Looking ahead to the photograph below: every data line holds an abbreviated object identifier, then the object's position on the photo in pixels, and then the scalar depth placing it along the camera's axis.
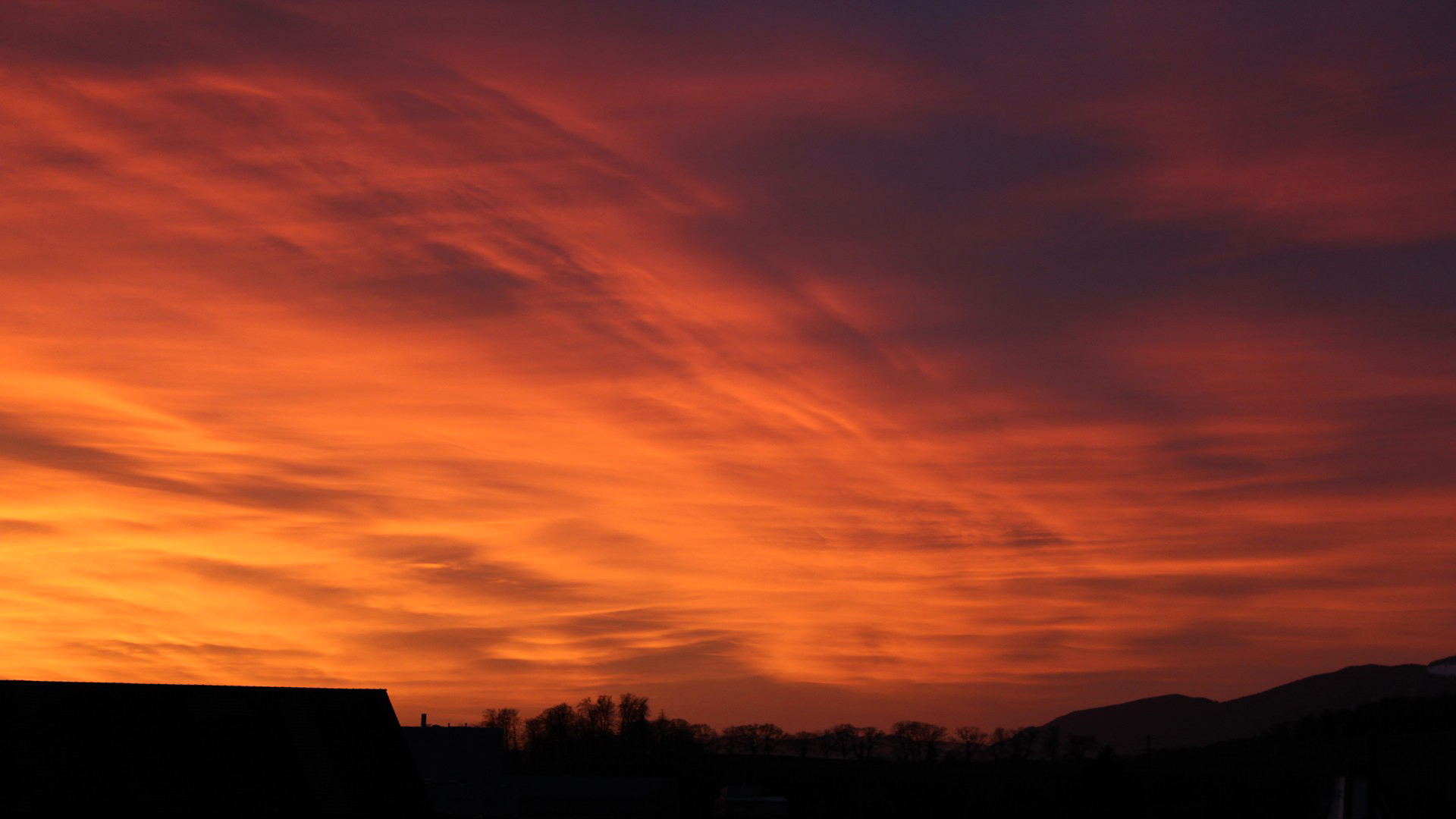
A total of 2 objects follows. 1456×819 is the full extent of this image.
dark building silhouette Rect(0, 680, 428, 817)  70.44
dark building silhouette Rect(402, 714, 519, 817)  124.12
